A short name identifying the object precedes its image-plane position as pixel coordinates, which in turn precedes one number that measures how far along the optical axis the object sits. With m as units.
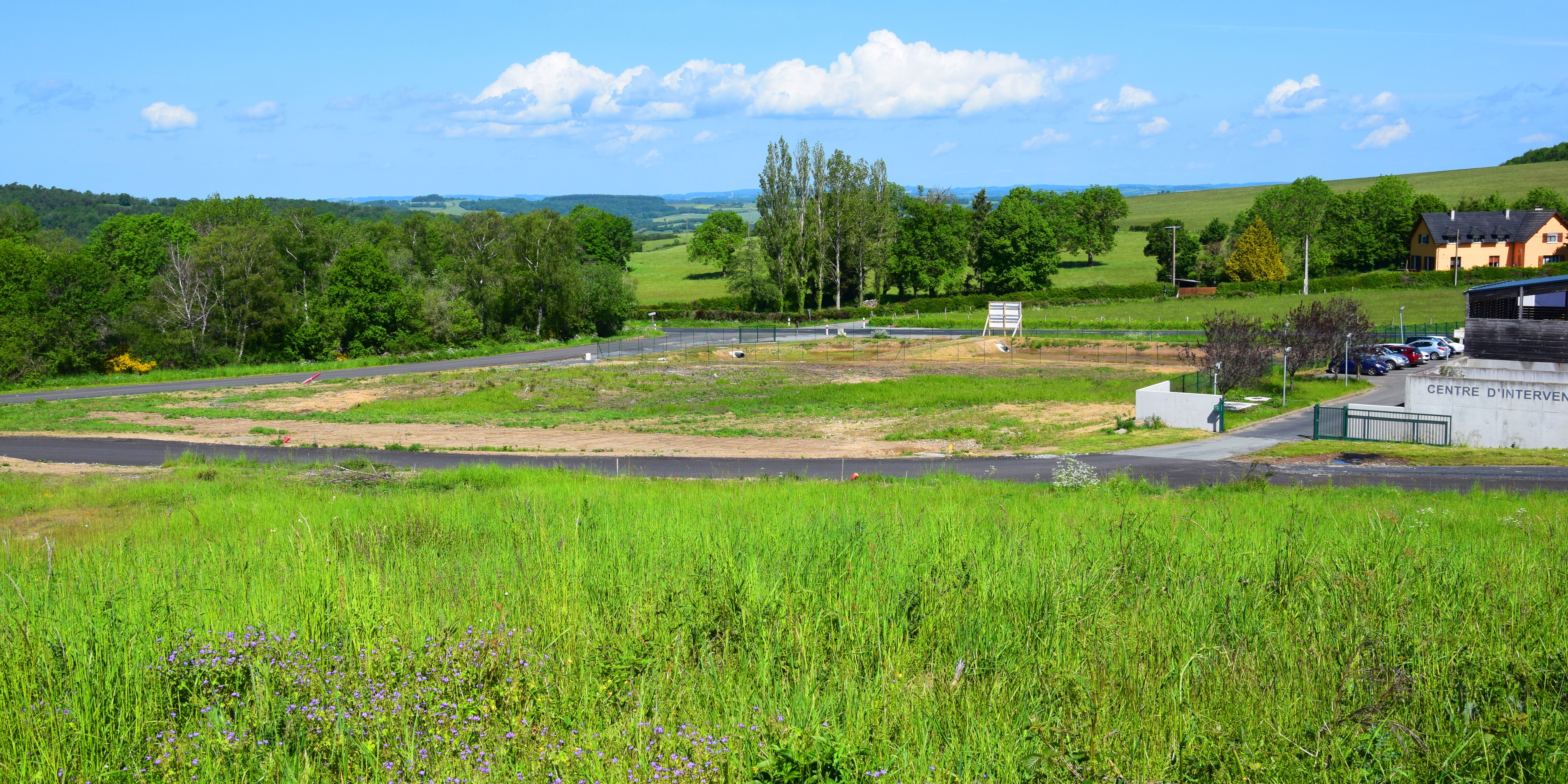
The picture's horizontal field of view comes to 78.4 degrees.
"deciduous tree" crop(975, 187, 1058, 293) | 118.75
